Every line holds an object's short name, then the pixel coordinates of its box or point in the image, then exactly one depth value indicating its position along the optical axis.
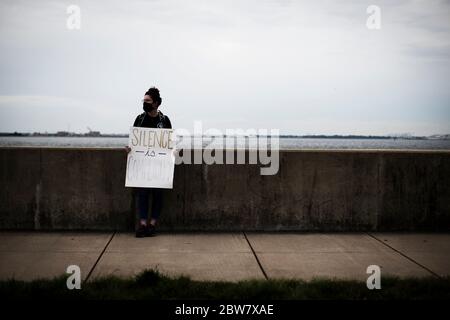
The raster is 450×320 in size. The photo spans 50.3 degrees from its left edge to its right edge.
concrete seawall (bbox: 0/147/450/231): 6.79
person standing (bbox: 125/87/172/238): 6.45
